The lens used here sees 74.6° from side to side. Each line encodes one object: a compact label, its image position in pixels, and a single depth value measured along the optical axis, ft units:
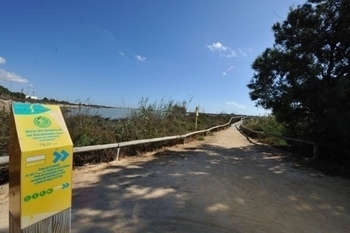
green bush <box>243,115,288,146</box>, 40.42
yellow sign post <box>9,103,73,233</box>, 4.34
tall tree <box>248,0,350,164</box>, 21.63
